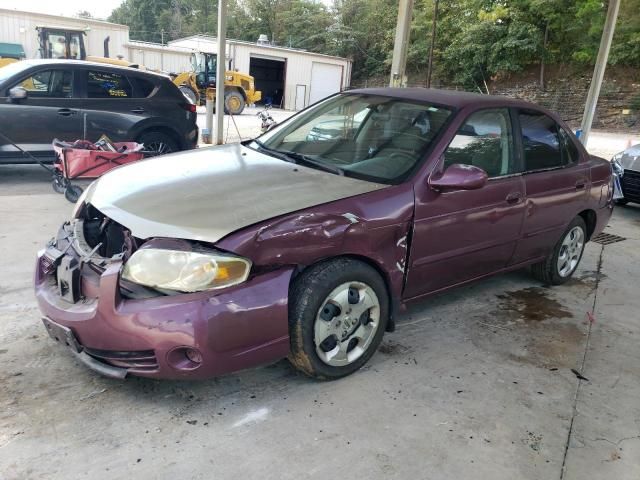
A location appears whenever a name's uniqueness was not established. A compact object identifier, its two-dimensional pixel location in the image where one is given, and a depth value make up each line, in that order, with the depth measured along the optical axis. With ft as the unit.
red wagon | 19.65
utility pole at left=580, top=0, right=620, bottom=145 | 35.68
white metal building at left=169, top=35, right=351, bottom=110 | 95.20
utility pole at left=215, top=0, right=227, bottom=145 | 31.71
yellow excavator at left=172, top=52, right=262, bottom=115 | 73.56
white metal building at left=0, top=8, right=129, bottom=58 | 76.95
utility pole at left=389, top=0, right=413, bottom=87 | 30.76
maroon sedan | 7.80
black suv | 21.67
